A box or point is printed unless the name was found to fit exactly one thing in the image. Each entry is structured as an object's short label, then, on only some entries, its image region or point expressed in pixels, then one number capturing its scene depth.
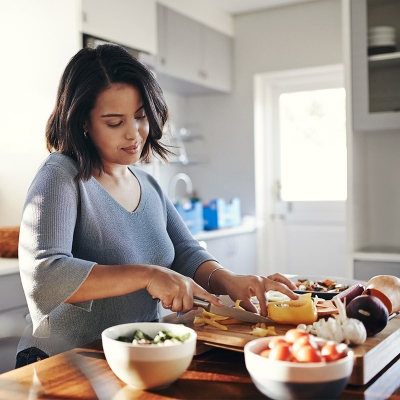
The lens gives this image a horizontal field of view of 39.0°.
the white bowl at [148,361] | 0.90
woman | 1.18
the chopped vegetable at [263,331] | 1.13
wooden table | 0.93
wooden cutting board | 0.97
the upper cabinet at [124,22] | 3.13
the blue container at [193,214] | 3.78
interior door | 4.42
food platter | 1.57
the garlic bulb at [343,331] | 1.03
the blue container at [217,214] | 4.10
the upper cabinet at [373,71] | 3.06
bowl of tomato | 0.82
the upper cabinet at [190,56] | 3.90
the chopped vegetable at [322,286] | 1.64
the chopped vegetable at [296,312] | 1.22
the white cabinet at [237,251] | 3.98
